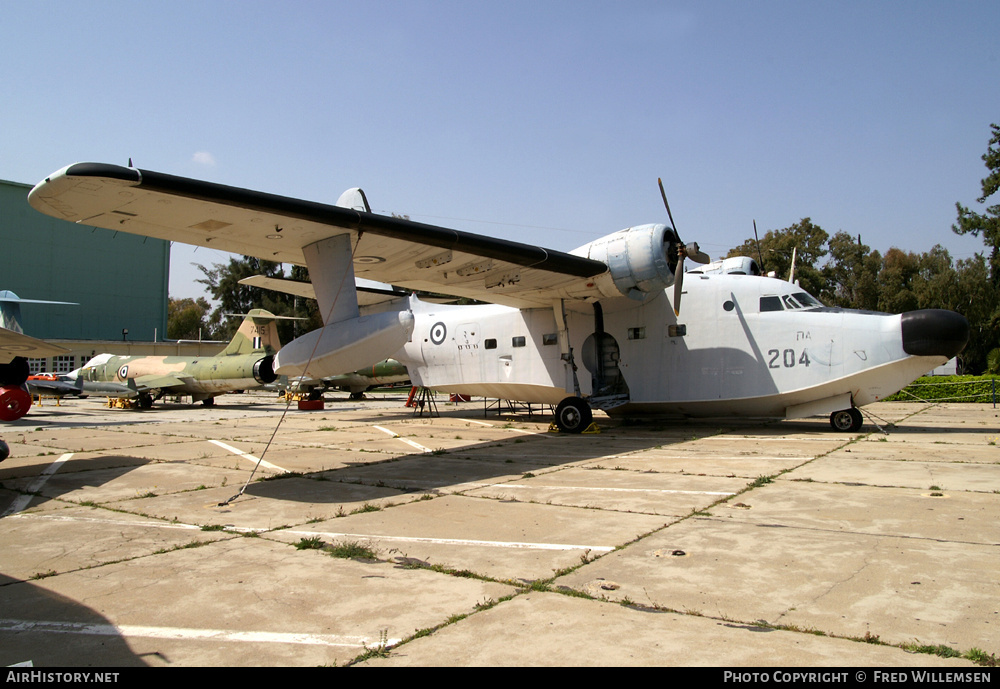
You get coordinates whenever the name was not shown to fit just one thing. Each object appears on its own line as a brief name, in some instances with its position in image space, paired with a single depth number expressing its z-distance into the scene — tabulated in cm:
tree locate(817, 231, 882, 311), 4359
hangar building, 4228
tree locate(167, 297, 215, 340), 8019
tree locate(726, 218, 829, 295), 4906
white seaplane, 776
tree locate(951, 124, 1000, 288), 3081
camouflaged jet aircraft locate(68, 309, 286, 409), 2377
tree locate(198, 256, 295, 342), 5512
